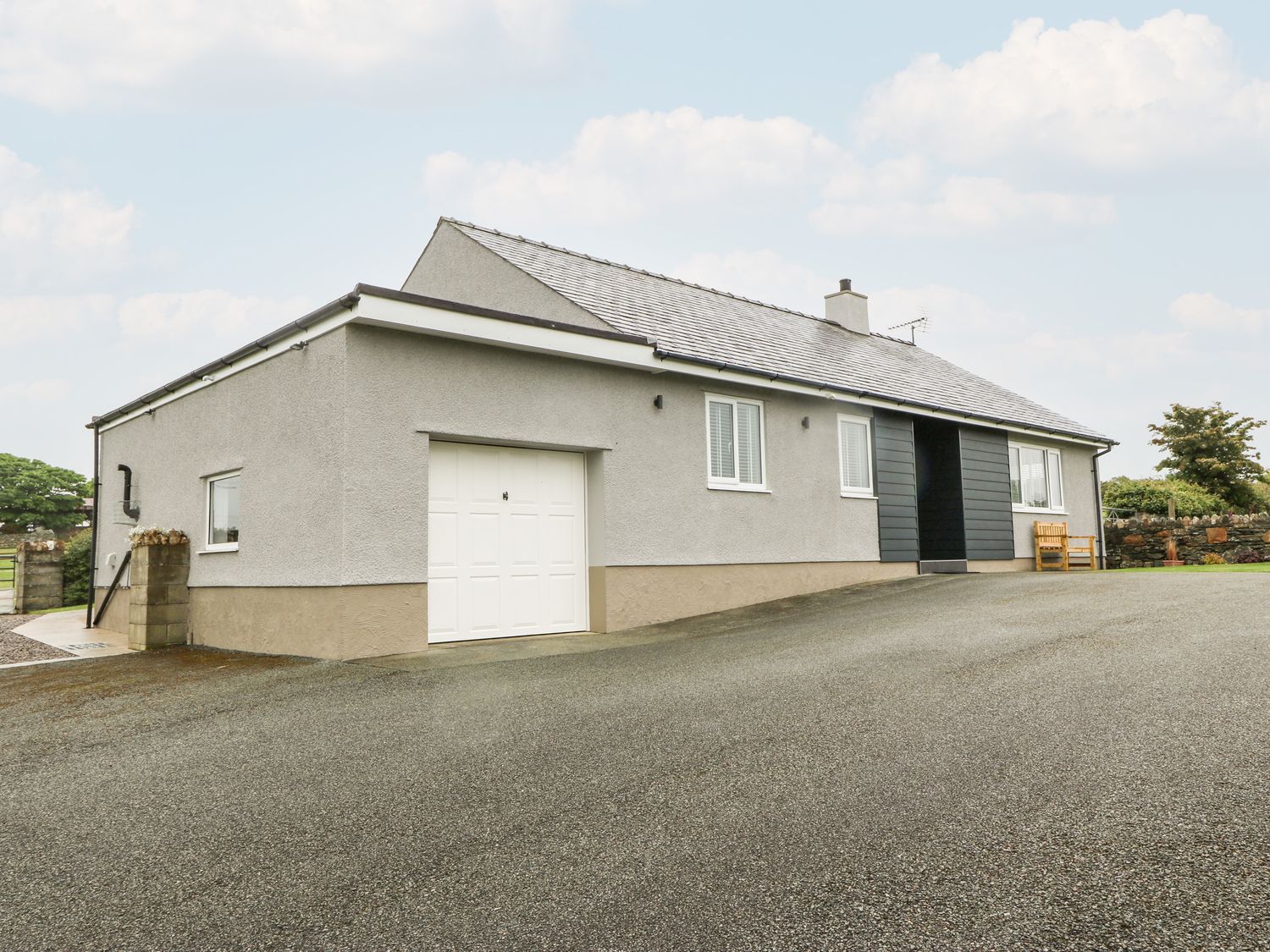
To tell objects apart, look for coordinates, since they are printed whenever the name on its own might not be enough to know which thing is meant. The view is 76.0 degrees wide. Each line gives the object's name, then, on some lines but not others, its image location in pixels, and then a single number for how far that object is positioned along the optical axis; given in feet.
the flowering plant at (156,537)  34.76
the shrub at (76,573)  65.31
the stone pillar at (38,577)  61.11
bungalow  28.40
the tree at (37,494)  212.02
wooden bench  56.85
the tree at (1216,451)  107.45
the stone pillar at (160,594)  34.60
